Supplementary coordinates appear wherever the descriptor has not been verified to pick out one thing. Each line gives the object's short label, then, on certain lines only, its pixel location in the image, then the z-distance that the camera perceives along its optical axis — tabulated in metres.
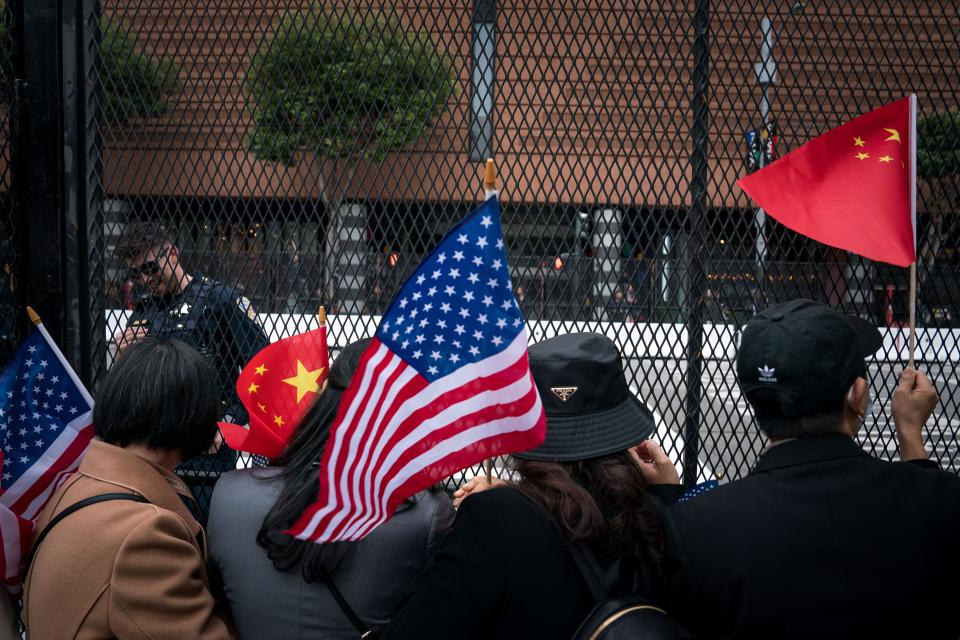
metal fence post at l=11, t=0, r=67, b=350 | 3.15
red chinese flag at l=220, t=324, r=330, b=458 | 2.79
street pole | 2.99
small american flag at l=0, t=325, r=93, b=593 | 2.62
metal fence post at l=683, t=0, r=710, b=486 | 2.98
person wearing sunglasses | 3.35
